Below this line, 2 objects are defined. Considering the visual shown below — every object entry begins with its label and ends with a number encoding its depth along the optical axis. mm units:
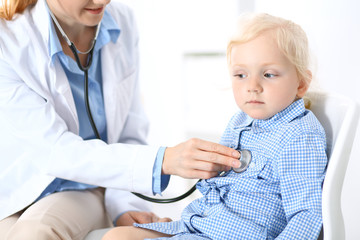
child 1040
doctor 1197
